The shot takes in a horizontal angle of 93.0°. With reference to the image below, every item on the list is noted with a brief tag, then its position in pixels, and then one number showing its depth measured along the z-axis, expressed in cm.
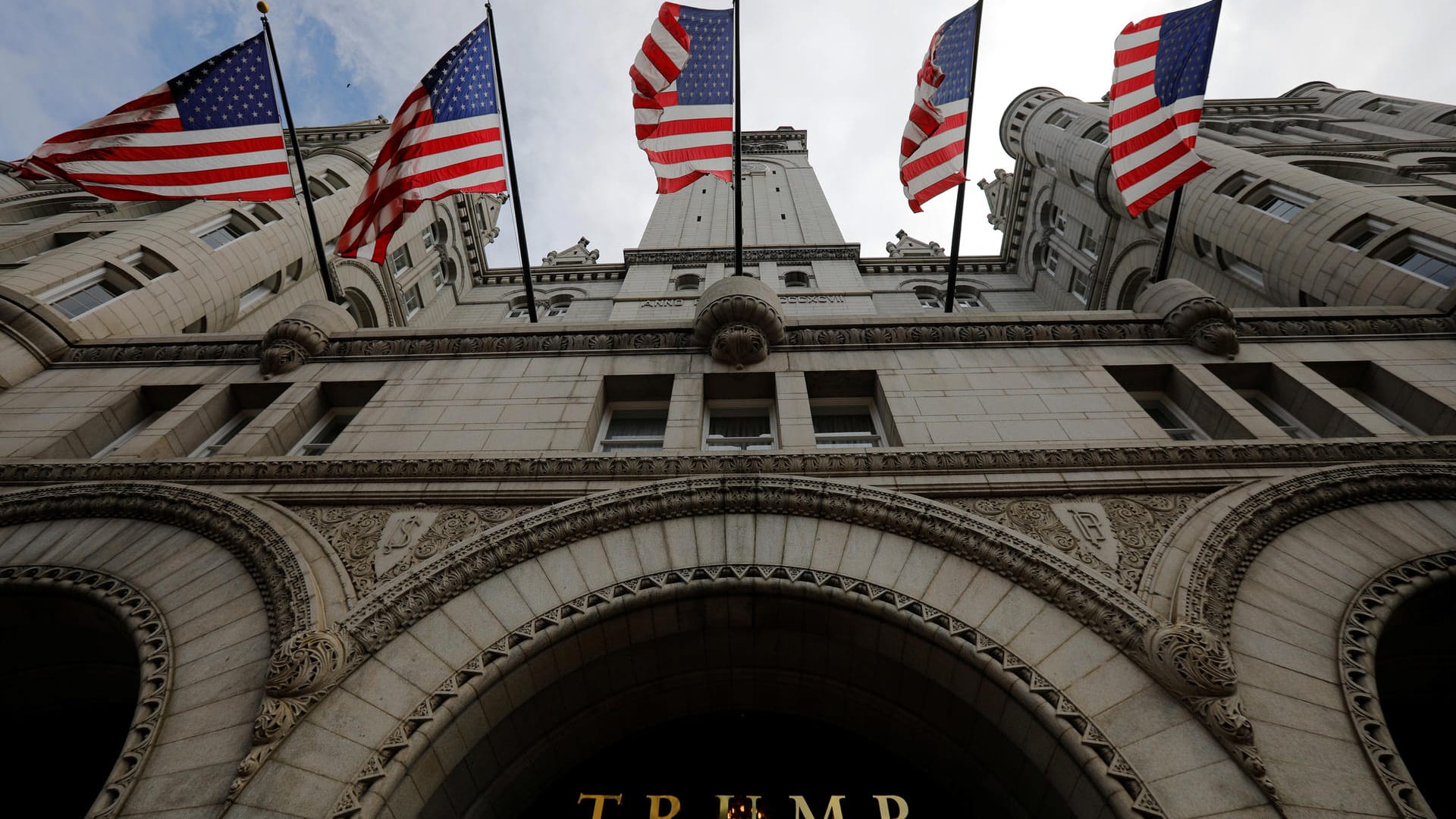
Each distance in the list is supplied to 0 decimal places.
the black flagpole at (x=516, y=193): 1419
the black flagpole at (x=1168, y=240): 1412
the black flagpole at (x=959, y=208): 1348
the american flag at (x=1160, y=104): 1276
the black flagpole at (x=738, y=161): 1331
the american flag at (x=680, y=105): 1275
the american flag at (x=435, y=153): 1198
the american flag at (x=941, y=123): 1337
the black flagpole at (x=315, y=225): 1384
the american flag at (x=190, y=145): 1132
